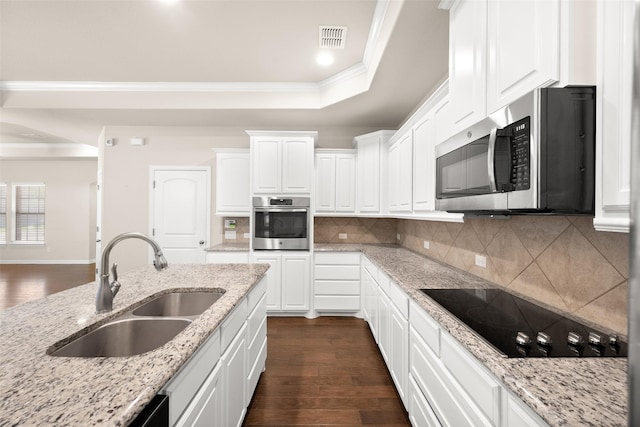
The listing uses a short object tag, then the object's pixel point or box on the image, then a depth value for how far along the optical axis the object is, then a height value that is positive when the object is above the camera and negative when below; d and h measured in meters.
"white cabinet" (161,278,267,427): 1.00 -0.70
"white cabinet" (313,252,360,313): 3.75 -0.84
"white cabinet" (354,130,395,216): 3.75 +0.55
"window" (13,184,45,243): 7.77 -0.06
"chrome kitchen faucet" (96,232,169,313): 1.30 -0.34
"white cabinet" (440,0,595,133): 0.96 +0.64
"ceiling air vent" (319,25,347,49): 2.58 +1.59
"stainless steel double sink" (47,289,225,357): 1.12 -0.52
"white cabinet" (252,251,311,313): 3.74 -0.83
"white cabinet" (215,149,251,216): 4.06 +0.44
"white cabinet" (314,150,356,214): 4.04 +0.45
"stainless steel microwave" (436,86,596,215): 0.98 +0.23
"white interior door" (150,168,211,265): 4.41 +0.00
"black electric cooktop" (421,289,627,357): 1.00 -0.45
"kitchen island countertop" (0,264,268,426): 0.67 -0.44
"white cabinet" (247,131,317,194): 3.81 +0.65
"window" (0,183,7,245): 7.74 -0.03
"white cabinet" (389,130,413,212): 2.87 +0.44
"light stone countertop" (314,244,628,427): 0.70 -0.45
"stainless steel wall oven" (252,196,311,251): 3.79 -0.09
